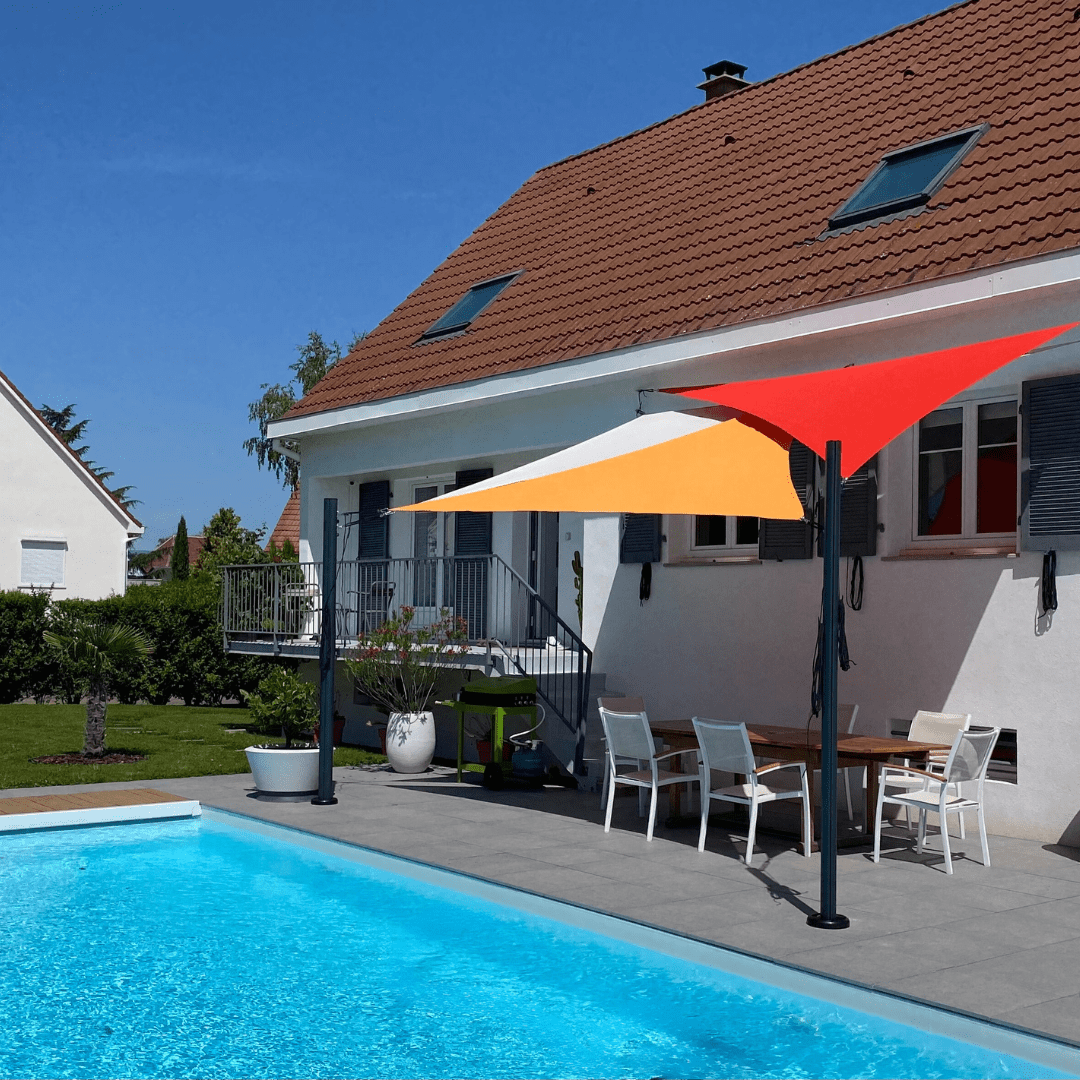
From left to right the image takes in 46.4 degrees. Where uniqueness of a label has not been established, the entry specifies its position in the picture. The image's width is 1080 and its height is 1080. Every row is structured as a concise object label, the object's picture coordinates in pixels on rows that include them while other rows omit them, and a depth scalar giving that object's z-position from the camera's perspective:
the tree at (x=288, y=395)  46.56
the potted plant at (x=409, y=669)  13.88
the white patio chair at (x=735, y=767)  8.67
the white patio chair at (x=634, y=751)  9.62
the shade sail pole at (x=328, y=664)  11.27
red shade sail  7.89
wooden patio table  8.82
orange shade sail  9.17
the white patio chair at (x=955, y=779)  8.41
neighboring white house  31.64
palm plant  14.11
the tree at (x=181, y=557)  42.56
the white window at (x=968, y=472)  10.37
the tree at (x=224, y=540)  35.31
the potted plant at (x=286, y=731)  11.63
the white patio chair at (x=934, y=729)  9.69
